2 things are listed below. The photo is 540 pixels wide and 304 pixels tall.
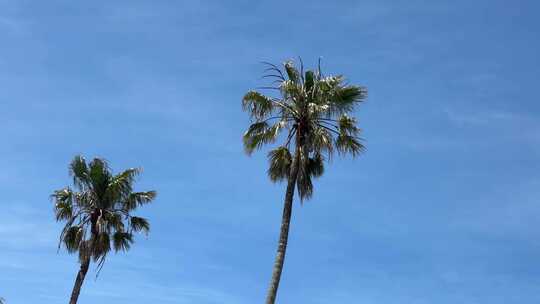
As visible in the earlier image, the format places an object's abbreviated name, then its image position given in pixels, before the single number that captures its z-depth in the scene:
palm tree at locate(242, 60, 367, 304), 31.73
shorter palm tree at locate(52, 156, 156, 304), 39.56
